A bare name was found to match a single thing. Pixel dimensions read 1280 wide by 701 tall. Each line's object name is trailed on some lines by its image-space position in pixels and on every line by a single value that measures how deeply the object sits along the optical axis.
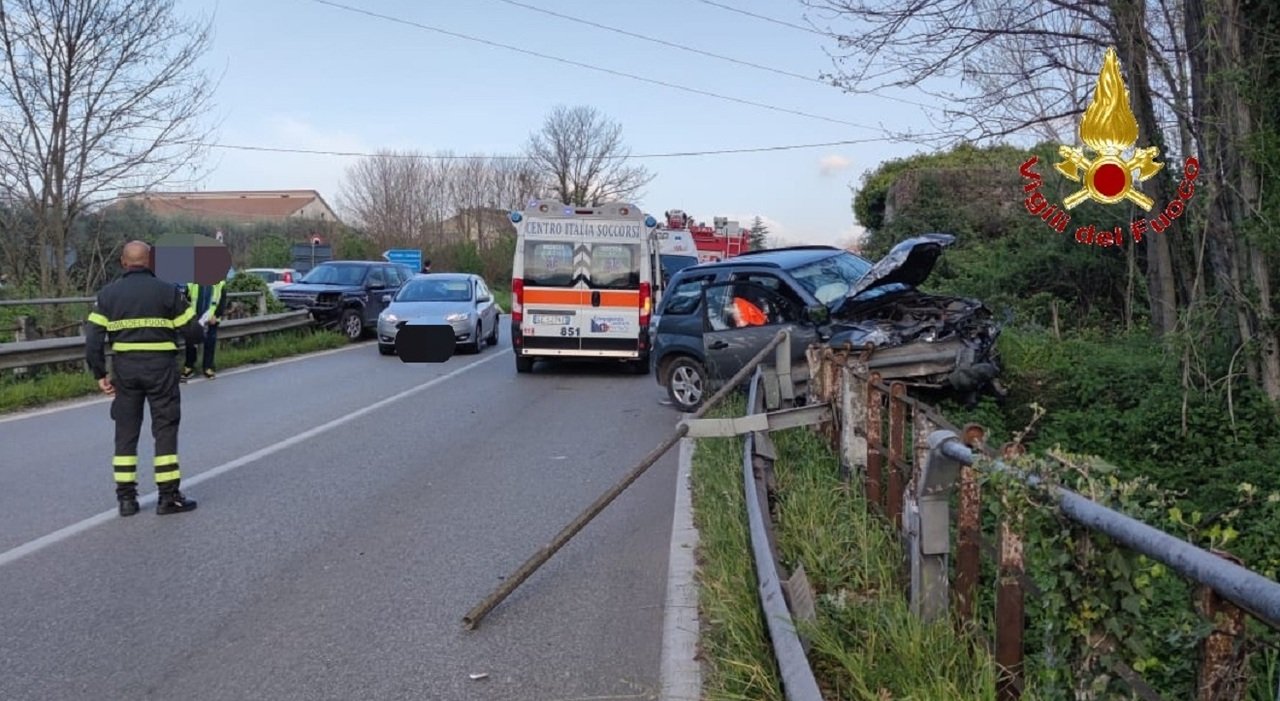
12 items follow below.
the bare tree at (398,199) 58.25
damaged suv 9.27
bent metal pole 5.07
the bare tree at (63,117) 17.19
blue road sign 40.34
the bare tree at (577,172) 63.50
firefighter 7.26
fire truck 33.50
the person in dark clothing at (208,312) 14.95
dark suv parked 23.30
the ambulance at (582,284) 16.09
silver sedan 19.77
